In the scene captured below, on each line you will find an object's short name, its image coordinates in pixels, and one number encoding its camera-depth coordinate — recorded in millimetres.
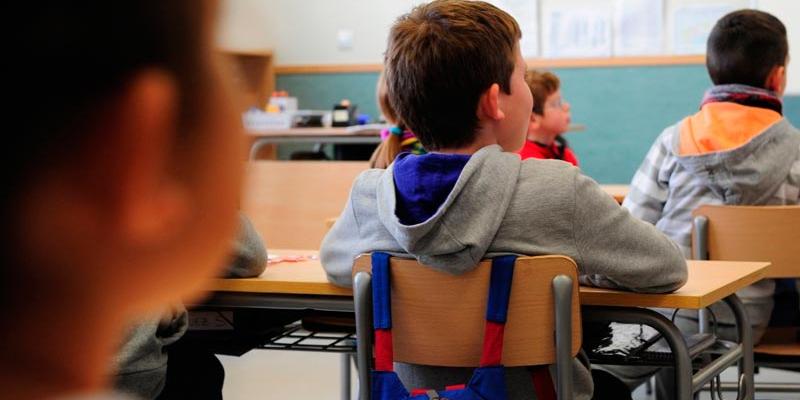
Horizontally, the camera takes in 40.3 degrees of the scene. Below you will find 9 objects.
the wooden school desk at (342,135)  5594
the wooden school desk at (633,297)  1776
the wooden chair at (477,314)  1635
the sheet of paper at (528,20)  6711
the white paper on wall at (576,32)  6617
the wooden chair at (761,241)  2387
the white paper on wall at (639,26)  6516
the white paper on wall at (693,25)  6473
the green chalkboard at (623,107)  6578
